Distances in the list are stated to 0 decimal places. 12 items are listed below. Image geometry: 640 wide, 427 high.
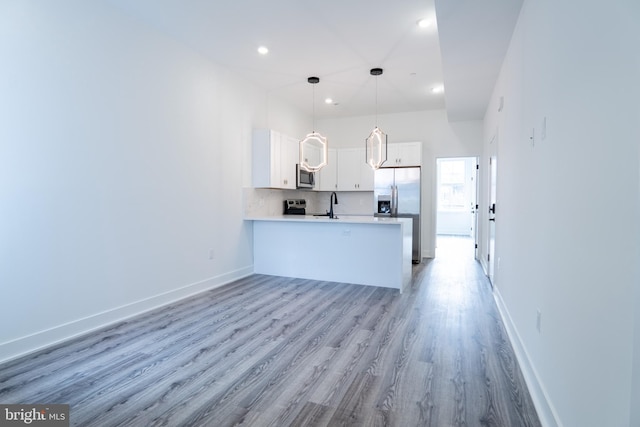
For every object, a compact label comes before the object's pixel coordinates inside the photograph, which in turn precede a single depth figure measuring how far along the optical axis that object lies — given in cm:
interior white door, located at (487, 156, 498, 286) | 447
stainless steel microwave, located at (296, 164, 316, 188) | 632
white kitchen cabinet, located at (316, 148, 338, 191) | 751
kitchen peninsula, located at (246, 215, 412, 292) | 460
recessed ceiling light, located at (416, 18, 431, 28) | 349
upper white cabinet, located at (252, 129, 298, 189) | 541
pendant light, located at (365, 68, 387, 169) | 459
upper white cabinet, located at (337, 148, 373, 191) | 732
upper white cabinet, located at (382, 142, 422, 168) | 686
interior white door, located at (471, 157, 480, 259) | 682
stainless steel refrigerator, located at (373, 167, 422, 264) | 676
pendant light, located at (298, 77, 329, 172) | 666
